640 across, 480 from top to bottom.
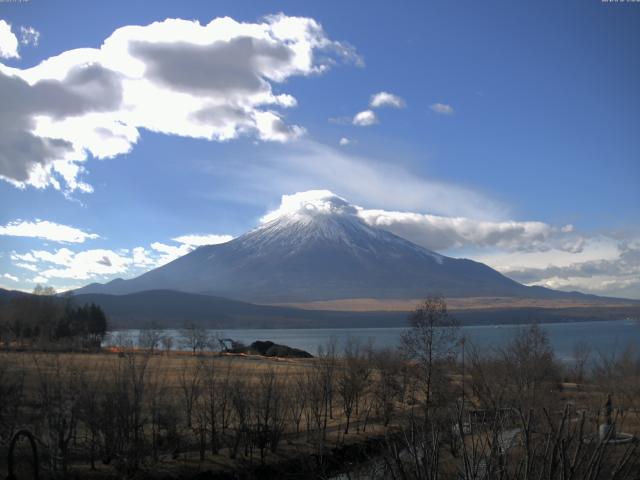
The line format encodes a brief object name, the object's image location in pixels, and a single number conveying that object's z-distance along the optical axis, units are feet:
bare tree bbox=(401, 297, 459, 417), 136.67
